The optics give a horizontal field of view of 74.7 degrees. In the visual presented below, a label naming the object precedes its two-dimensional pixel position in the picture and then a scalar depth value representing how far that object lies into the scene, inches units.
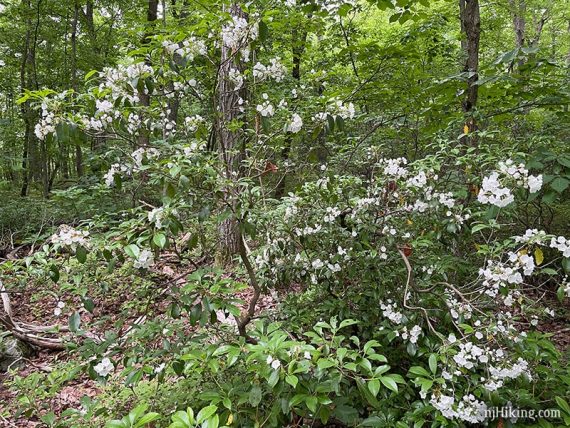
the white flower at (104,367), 67.8
